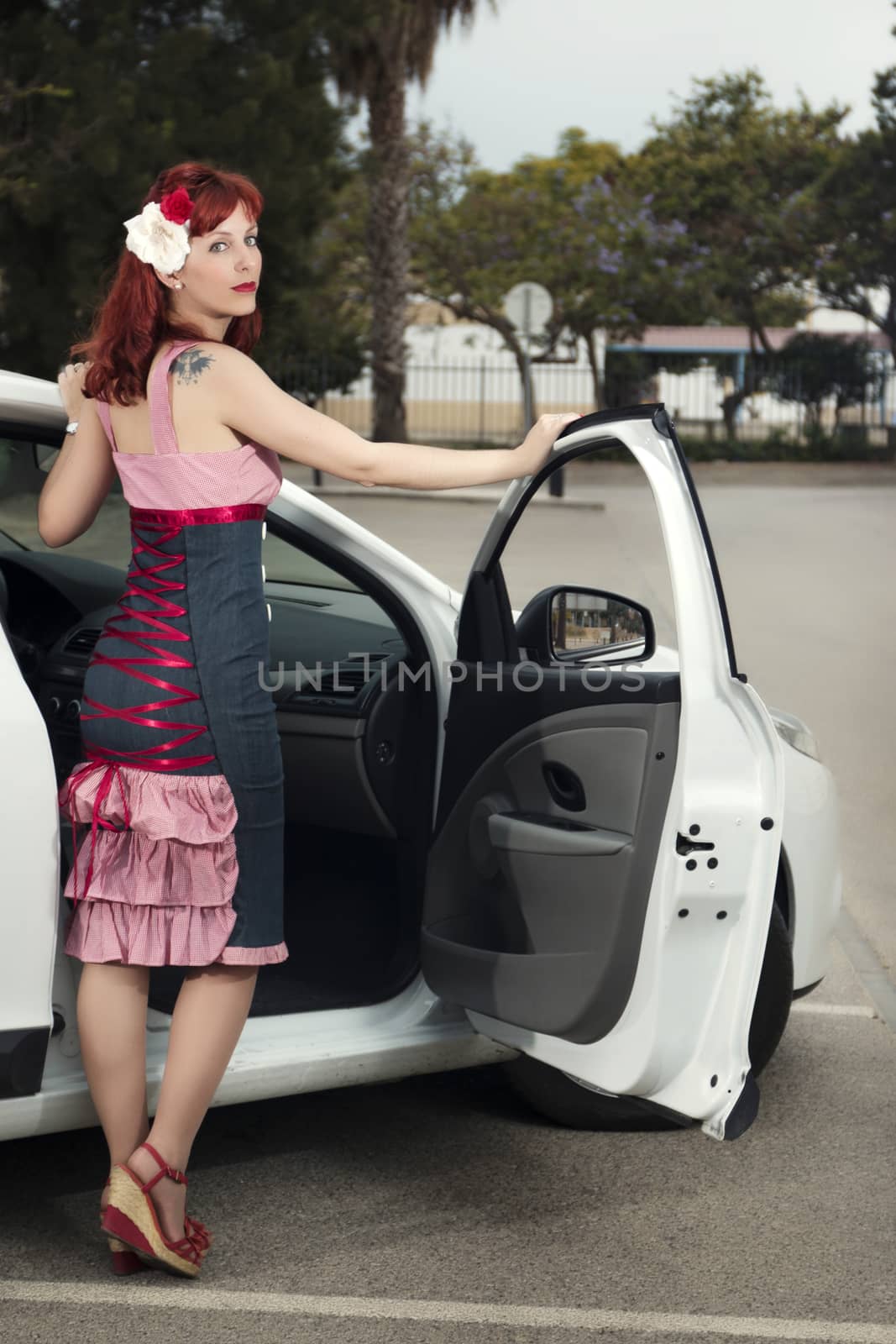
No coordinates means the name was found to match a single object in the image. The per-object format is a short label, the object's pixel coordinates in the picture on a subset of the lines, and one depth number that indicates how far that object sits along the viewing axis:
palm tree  27.61
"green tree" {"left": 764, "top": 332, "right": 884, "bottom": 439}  35.41
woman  2.96
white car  2.99
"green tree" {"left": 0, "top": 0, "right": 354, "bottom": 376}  18.12
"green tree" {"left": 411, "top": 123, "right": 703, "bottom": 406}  39.94
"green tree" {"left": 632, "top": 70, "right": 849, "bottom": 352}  38.34
